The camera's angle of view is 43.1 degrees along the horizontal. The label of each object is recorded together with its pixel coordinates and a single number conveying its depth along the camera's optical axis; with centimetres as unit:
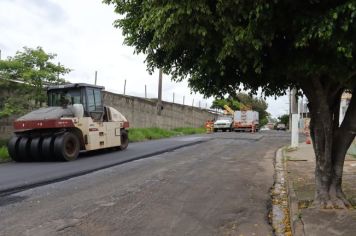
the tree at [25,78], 1881
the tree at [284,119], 9378
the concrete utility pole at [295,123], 2094
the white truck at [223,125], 4765
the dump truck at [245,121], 4731
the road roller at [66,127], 1576
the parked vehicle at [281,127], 7956
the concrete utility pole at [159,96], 3700
